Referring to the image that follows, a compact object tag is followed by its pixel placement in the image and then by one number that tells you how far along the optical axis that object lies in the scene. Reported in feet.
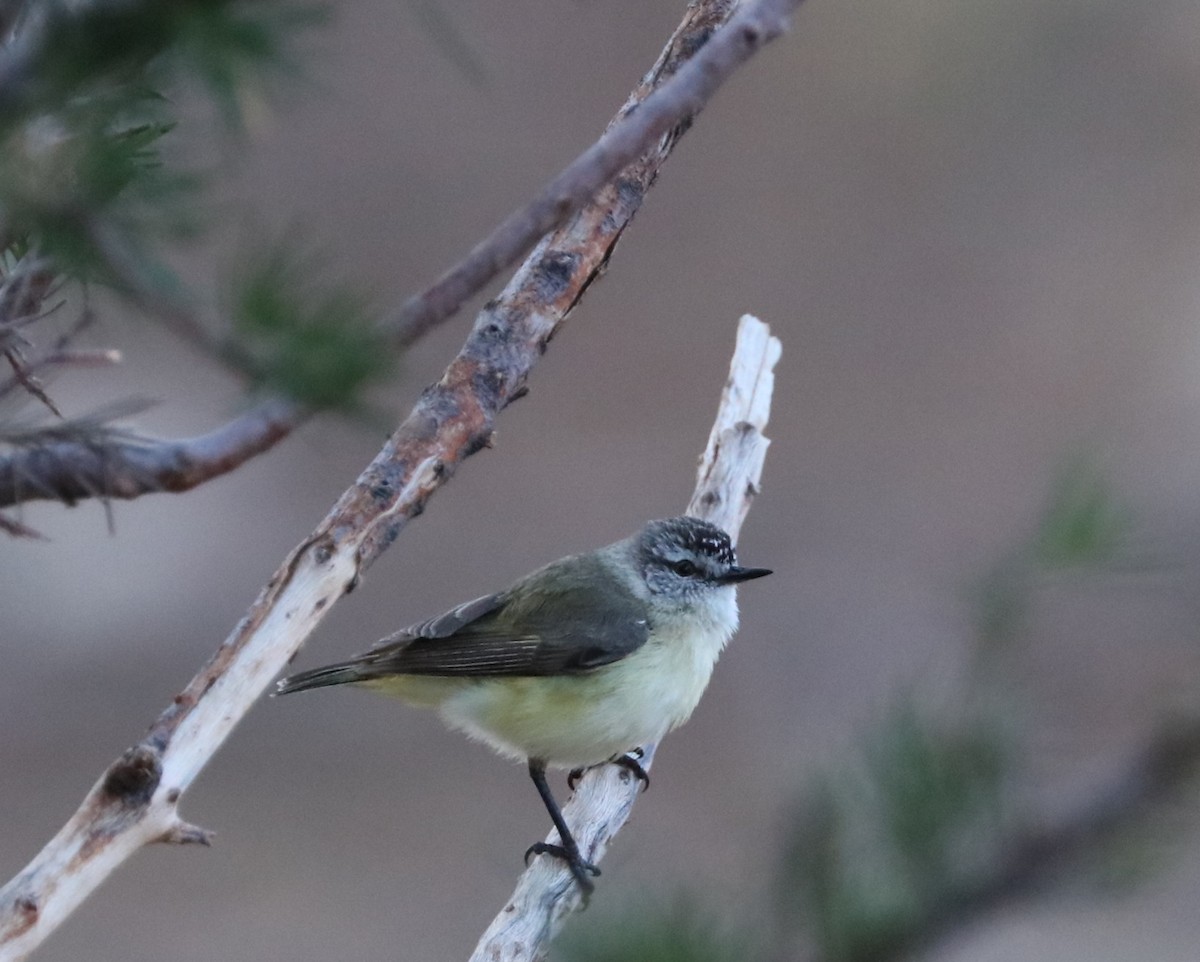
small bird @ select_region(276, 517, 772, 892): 30.35
